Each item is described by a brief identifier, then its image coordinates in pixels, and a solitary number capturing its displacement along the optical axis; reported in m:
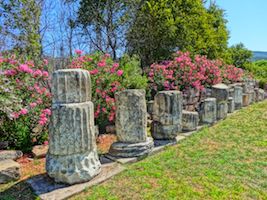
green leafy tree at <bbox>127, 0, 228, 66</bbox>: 8.42
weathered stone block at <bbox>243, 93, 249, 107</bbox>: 8.55
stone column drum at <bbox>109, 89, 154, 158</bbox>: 3.90
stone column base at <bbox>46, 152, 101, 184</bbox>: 3.05
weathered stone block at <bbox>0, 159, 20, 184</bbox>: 3.18
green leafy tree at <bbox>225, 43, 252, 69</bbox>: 14.84
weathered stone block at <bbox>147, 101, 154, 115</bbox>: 6.41
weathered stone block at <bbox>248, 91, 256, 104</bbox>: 8.94
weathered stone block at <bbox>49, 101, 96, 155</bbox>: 3.02
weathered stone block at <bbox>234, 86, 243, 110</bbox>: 7.97
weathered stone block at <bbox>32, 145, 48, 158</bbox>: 3.98
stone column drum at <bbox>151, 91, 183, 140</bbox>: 4.67
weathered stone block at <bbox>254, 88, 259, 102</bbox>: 9.55
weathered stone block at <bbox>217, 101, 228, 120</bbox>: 6.52
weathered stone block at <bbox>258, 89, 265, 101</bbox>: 9.87
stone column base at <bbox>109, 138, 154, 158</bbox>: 3.87
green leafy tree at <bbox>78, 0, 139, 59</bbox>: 8.89
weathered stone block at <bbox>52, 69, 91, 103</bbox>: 3.01
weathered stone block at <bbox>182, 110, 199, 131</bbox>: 5.39
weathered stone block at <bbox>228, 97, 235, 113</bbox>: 7.40
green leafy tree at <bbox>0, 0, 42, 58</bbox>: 6.68
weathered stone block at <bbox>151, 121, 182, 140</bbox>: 4.70
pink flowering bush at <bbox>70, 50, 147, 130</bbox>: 5.10
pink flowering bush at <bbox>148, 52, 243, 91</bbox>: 7.02
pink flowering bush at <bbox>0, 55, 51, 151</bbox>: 4.09
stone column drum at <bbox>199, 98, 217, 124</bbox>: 6.05
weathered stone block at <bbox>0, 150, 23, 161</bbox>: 3.62
